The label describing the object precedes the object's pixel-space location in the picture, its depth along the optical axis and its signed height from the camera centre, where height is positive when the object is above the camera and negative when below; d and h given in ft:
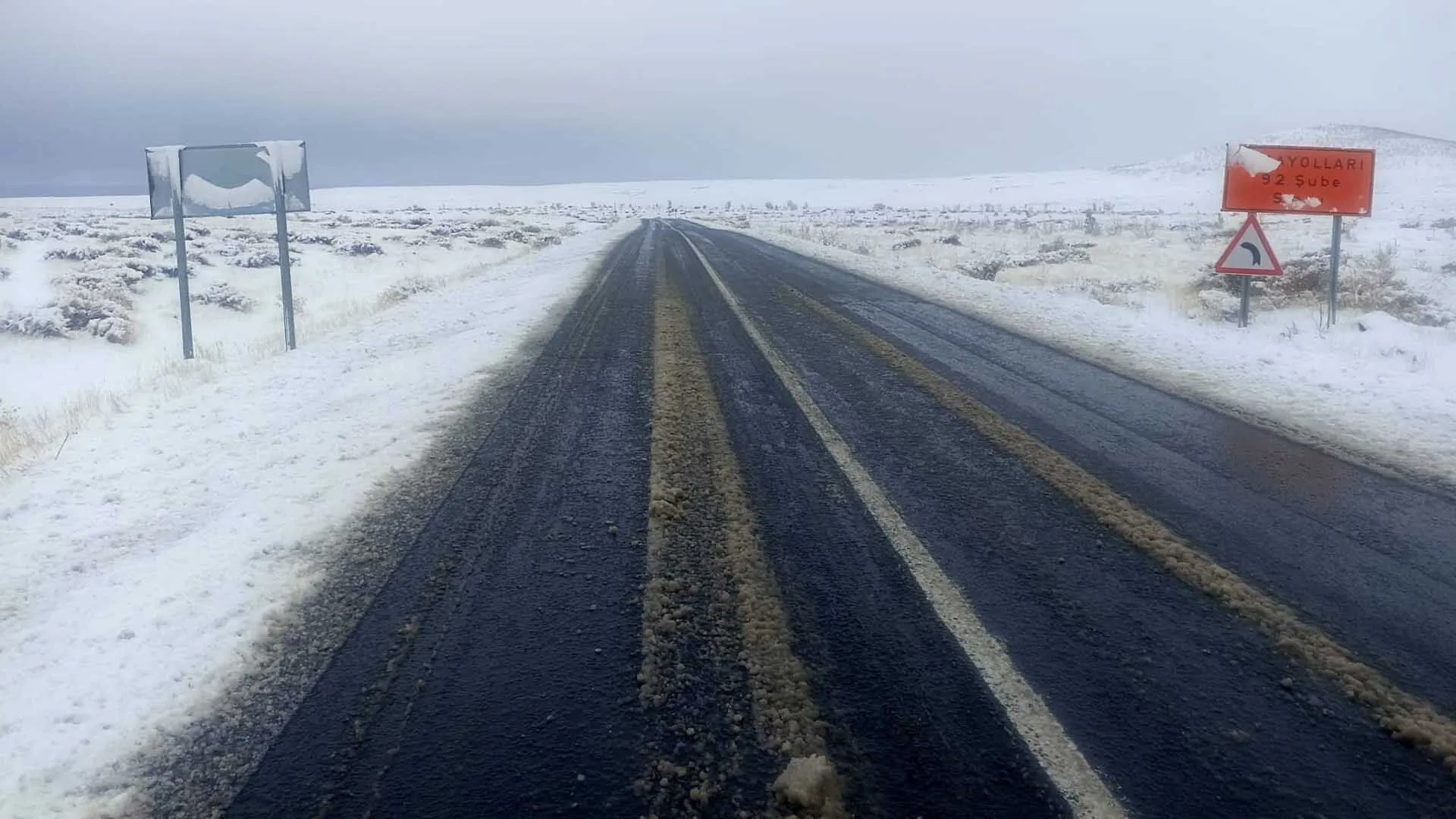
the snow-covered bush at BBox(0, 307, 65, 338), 58.85 -4.26
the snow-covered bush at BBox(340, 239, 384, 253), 109.50 +1.28
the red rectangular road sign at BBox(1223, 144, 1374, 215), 42.27 +3.96
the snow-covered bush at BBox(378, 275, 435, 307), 62.34 -2.15
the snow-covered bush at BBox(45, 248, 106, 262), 89.56 +0.25
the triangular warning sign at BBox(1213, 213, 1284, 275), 40.42 +0.51
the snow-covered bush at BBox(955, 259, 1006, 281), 75.10 -0.35
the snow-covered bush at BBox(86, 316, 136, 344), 59.47 -4.63
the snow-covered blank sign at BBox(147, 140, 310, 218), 39.70 +3.49
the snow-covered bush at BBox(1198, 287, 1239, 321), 50.19 -2.03
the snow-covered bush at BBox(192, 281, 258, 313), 72.18 -3.15
